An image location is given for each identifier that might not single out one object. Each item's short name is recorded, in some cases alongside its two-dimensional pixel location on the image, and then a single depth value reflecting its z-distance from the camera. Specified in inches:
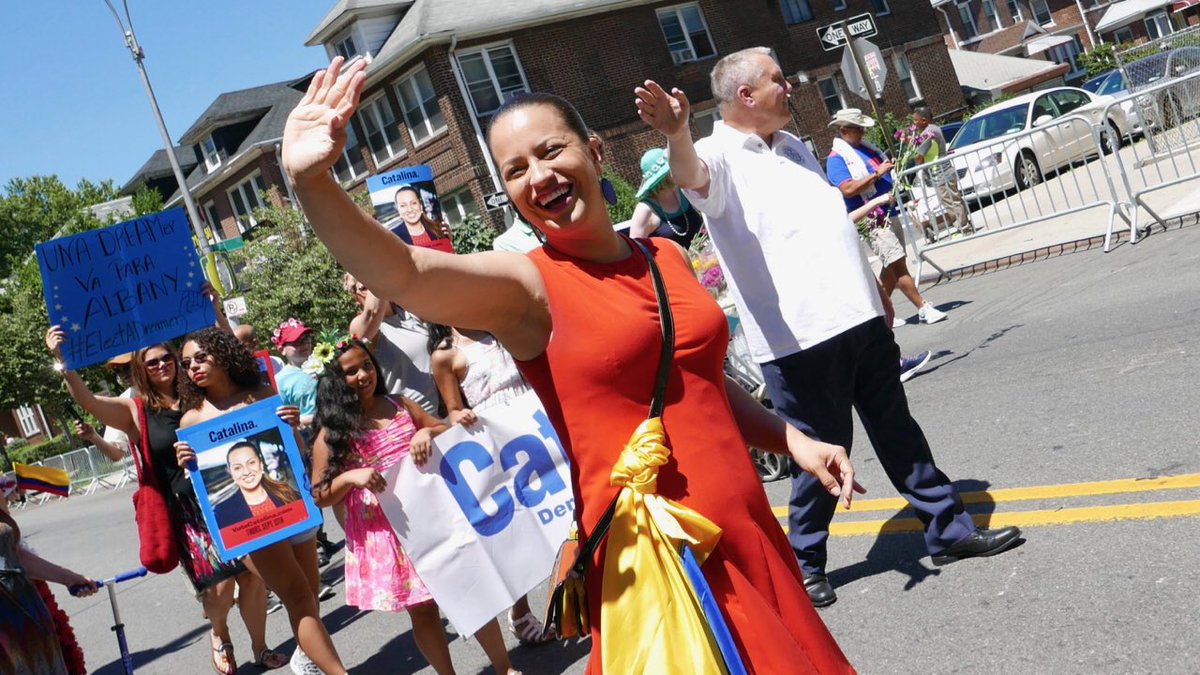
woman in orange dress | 98.2
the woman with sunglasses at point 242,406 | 226.4
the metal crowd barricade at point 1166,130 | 461.1
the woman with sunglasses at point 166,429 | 252.4
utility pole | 968.9
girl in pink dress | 211.2
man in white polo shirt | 182.4
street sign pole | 688.4
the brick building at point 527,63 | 1293.1
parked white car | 702.3
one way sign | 637.8
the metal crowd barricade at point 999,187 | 512.7
